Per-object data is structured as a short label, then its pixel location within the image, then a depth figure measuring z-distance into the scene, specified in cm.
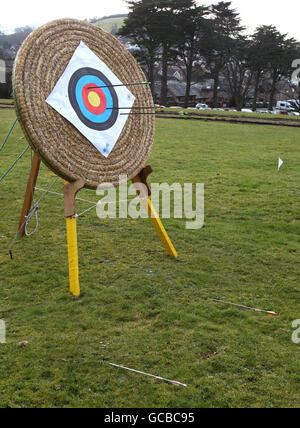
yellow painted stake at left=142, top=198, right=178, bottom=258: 410
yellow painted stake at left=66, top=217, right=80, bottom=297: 345
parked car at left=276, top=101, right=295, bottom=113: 4250
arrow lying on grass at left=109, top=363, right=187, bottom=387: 253
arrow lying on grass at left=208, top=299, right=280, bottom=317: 334
